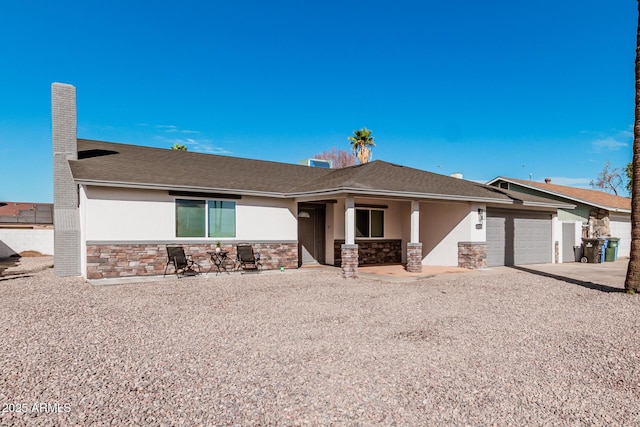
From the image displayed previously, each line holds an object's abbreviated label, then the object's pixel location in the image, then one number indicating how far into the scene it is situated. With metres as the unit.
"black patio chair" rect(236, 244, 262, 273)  12.45
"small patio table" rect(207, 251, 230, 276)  12.24
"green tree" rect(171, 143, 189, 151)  29.02
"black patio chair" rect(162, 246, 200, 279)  11.03
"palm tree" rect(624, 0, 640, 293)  8.91
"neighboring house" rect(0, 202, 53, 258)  20.12
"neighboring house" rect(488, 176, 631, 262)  18.56
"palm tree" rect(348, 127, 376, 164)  36.03
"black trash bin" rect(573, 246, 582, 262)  18.59
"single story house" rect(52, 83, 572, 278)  11.02
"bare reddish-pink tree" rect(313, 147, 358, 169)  41.00
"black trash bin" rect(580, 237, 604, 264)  17.81
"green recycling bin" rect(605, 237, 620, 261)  18.29
